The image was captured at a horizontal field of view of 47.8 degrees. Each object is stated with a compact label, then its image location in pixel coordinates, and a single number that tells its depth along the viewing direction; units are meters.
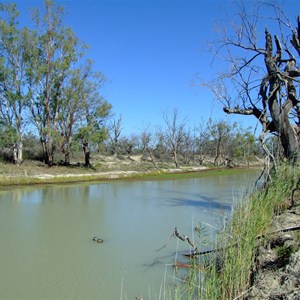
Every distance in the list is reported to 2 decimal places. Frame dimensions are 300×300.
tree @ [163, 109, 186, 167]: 34.61
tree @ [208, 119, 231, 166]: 37.66
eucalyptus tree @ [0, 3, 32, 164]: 20.34
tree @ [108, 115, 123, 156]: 36.48
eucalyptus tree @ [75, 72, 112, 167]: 22.94
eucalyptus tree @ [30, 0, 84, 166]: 21.43
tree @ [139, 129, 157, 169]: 36.28
